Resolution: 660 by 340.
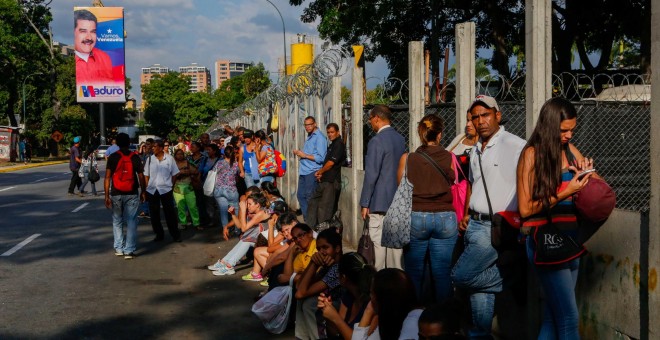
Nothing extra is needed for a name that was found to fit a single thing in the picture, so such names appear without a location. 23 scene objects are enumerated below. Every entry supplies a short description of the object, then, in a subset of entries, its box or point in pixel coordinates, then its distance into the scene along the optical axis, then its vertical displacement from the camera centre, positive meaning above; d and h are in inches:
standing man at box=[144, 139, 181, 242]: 502.3 -32.2
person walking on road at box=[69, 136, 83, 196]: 914.1 -30.0
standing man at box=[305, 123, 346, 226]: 434.3 -27.9
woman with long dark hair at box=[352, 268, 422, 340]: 174.9 -38.6
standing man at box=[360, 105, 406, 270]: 294.8 -15.0
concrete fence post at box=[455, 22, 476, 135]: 269.1 +20.8
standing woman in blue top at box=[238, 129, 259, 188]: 569.3 -19.8
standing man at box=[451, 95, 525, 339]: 195.2 -18.2
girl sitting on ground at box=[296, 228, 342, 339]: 248.2 -47.6
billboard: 2218.3 +240.3
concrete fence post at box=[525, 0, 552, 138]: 223.0 +19.7
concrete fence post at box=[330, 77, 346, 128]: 468.4 +19.5
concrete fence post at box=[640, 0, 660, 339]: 161.5 -12.1
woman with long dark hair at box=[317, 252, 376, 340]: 211.9 -46.4
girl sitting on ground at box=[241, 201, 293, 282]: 333.7 -47.1
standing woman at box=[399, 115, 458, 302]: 232.4 -24.2
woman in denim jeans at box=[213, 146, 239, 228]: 524.1 -35.7
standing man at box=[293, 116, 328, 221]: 473.7 -14.6
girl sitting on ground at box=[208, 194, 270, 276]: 384.5 -48.6
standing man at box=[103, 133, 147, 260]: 440.8 -32.5
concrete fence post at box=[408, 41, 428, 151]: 324.8 +18.7
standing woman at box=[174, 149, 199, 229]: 569.9 -37.4
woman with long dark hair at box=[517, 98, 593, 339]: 165.8 -13.3
